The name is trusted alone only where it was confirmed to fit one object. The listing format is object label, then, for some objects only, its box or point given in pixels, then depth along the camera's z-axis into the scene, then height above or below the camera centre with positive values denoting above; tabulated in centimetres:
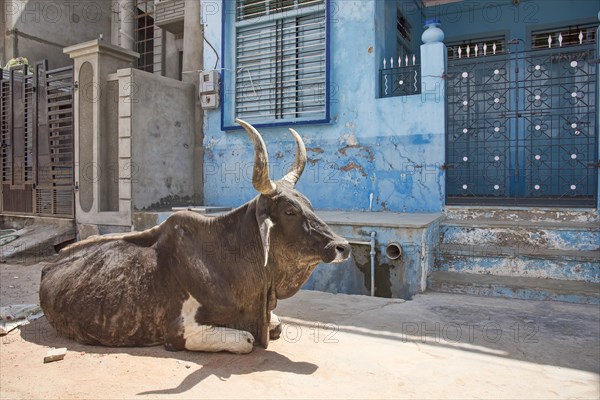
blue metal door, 786 +73
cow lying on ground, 314 -61
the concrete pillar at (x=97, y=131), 819 +106
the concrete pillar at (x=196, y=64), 909 +251
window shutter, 797 +232
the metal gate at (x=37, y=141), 884 +99
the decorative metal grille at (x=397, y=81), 750 +179
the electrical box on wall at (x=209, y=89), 868 +190
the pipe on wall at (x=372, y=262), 553 -83
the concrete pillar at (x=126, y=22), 1255 +454
